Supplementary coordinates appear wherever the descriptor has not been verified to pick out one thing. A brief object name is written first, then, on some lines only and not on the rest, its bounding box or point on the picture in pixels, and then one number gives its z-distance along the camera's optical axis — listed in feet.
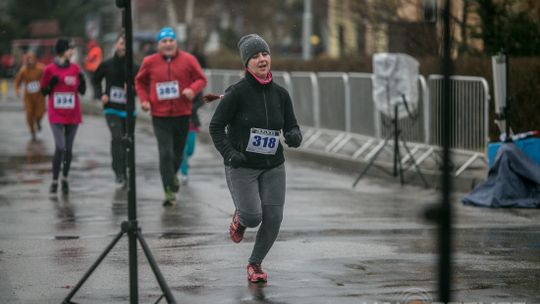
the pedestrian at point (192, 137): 54.03
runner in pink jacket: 49.78
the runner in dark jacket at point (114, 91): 50.90
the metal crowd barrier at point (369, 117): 55.26
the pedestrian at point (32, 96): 82.89
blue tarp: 45.16
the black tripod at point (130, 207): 24.08
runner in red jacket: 44.37
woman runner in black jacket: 28.66
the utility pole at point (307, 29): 124.06
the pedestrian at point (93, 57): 79.53
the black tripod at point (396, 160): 53.93
